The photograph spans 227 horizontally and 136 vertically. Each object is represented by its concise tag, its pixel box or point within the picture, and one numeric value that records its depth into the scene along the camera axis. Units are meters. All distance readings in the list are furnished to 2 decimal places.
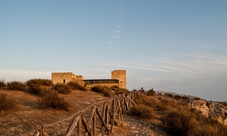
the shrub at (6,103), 9.83
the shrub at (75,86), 23.99
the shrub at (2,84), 17.71
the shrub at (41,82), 21.66
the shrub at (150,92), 34.44
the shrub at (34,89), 16.50
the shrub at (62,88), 18.75
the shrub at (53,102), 11.53
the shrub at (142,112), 13.42
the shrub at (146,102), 19.20
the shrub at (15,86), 16.78
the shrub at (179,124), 10.73
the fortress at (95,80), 37.12
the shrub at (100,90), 23.61
